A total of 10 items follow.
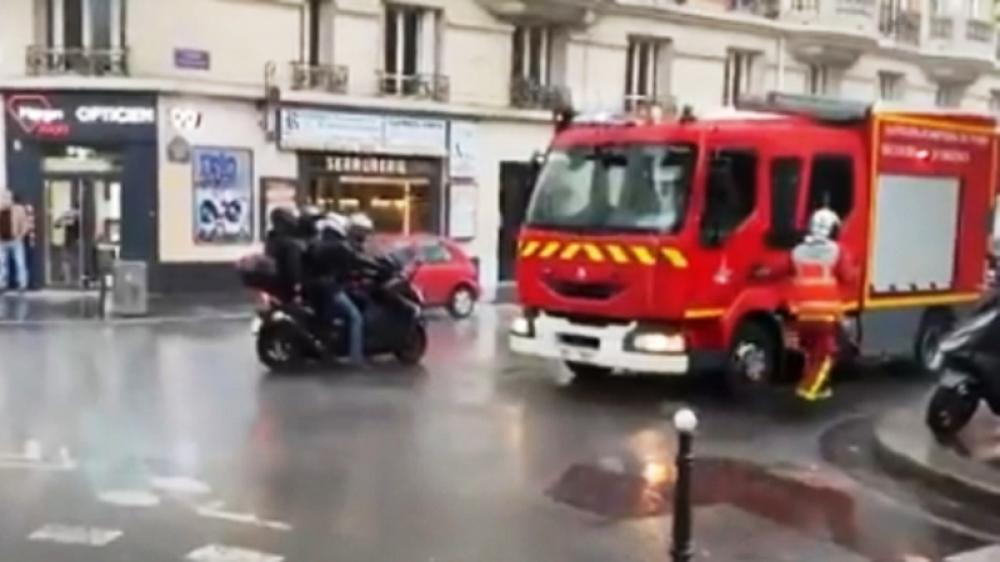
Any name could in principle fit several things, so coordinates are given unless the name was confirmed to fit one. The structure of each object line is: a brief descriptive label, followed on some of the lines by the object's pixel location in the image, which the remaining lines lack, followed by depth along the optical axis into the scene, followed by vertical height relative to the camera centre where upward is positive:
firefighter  13.21 -1.09
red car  22.64 -1.57
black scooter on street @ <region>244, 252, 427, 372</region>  15.36 -1.66
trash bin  21.47 -1.82
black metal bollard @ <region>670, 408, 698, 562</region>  6.65 -1.49
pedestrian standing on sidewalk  24.27 -1.24
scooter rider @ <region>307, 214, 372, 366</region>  15.25 -1.04
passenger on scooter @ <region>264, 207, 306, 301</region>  15.19 -0.86
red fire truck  13.05 -0.48
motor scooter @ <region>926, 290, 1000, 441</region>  10.55 -1.41
